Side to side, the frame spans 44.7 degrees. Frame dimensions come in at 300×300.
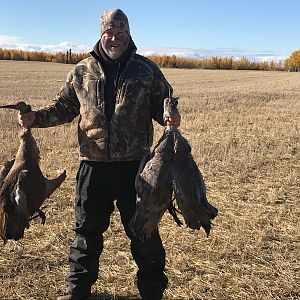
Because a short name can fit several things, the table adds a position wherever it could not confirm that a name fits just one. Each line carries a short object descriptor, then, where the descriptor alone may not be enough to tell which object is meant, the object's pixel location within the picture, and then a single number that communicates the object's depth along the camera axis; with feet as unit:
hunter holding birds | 10.22
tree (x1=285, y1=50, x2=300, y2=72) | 223.27
